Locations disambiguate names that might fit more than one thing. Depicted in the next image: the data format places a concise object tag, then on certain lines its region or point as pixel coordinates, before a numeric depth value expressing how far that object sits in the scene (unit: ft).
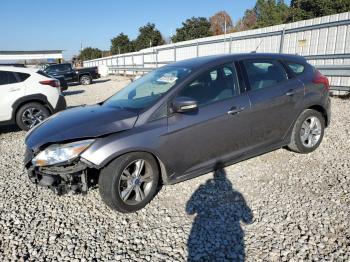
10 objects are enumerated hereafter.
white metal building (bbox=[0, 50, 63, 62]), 151.33
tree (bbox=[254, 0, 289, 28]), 168.14
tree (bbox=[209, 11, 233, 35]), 232.12
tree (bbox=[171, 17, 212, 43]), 187.05
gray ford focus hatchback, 10.66
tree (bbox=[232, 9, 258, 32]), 227.69
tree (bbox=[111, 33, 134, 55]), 225.35
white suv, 23.50
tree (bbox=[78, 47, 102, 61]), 266.57
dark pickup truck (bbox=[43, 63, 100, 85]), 66.50
